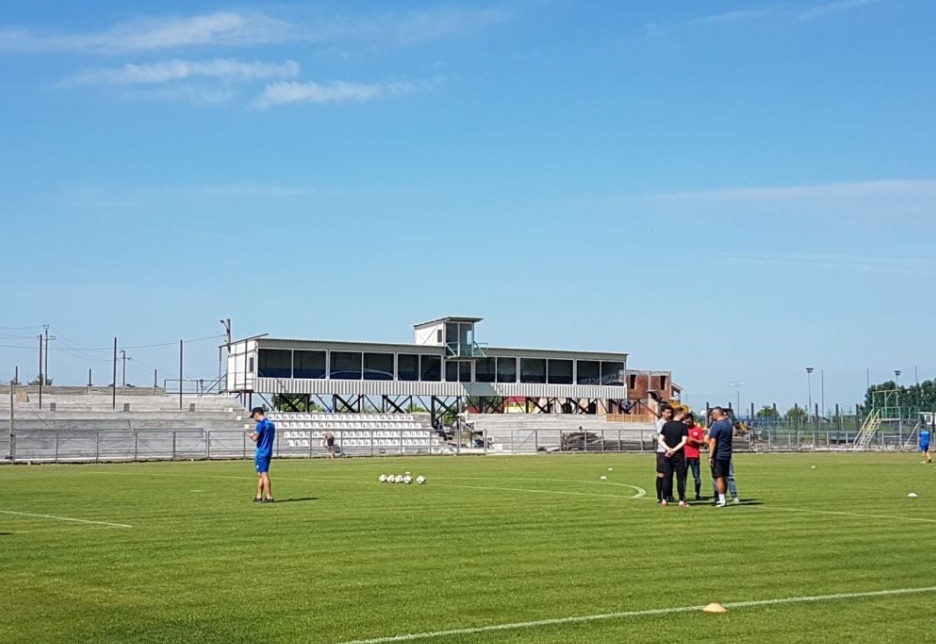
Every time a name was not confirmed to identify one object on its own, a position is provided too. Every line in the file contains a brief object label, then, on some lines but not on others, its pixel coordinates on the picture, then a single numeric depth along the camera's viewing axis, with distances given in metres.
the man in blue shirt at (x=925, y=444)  55.51
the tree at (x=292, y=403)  83.39
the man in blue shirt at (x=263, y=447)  24.58
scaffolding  85.94
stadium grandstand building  82.69
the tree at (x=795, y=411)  141.49
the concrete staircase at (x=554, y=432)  74.25
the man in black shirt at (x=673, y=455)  24.06
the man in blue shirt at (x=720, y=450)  23.73
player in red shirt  26.11
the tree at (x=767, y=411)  148.14
